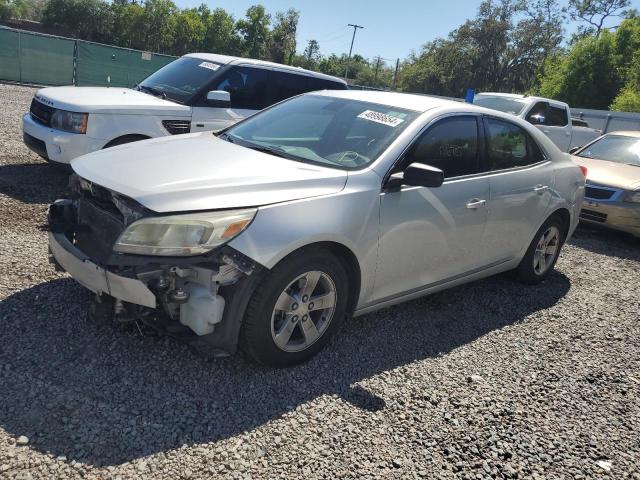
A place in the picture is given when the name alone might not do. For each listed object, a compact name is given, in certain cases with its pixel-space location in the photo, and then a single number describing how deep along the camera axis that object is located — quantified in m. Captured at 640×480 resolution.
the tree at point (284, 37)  84.88
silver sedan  2.85
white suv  5.84
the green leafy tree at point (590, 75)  31.91
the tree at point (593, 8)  52.09
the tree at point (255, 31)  81.00
